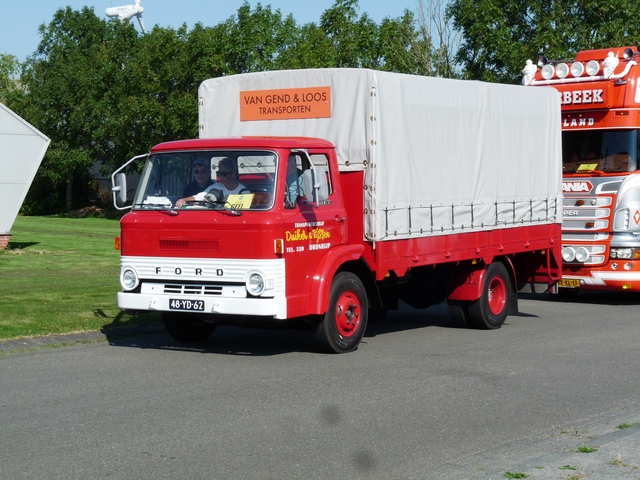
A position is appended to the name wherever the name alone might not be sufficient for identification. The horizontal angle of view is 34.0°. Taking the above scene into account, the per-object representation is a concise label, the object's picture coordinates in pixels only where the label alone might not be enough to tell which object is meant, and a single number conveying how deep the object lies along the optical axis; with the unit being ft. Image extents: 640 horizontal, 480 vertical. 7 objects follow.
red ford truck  35.40
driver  35.96
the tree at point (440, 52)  128.77
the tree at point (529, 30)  119.55
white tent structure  87.56
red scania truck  55.57
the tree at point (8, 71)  258.16
